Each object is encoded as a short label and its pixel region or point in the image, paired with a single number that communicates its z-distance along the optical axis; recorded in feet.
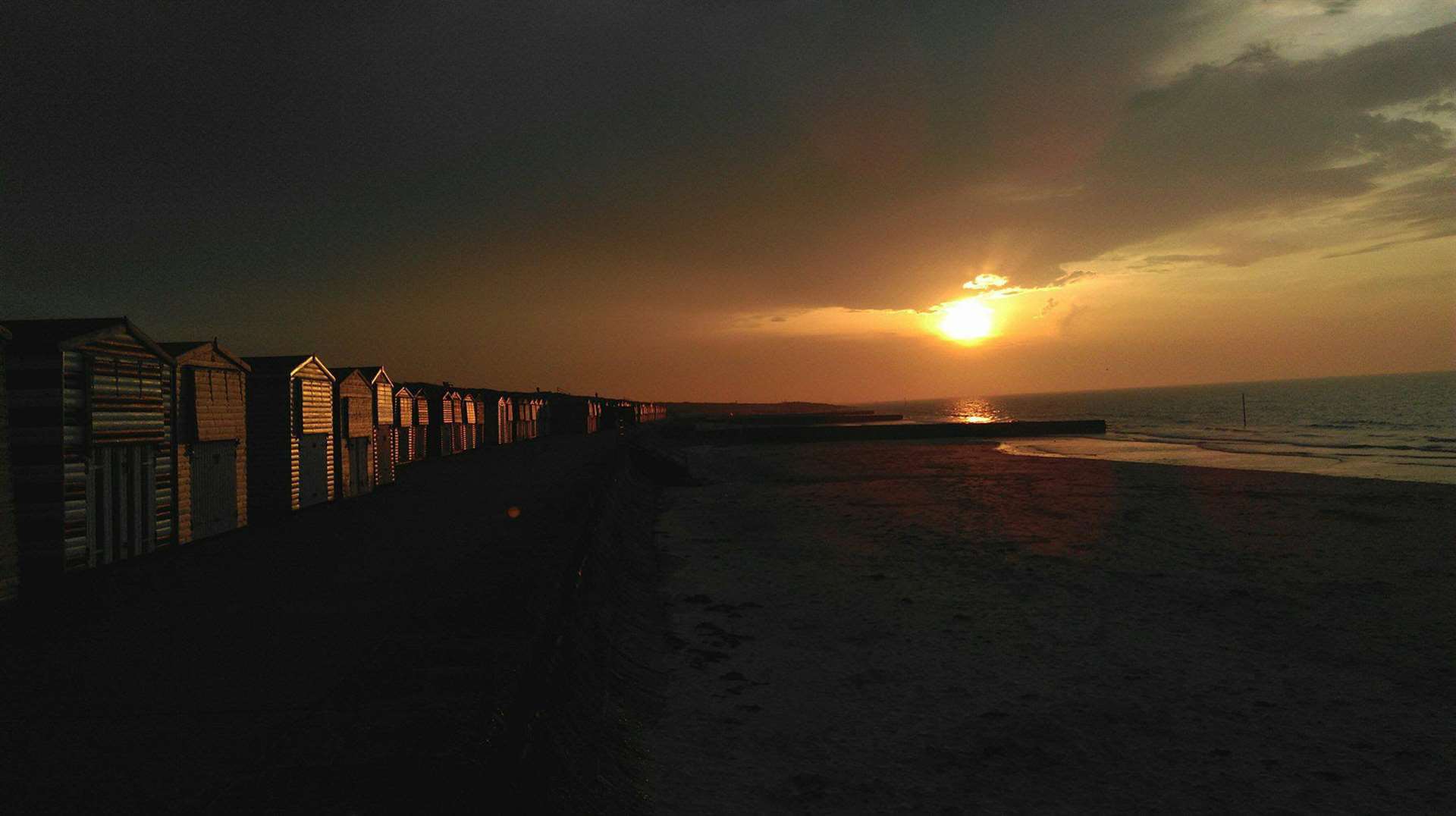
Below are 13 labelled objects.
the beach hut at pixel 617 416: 318.65
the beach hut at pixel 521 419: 214.07
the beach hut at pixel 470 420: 167.94
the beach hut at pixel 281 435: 71.41
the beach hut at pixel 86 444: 44.06
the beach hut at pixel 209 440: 57.77
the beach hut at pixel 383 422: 99.86
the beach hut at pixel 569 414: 266.77
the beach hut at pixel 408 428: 128.77
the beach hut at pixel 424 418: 140.87
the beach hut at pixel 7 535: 40.27
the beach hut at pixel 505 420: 195.00
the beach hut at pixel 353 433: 86.43
